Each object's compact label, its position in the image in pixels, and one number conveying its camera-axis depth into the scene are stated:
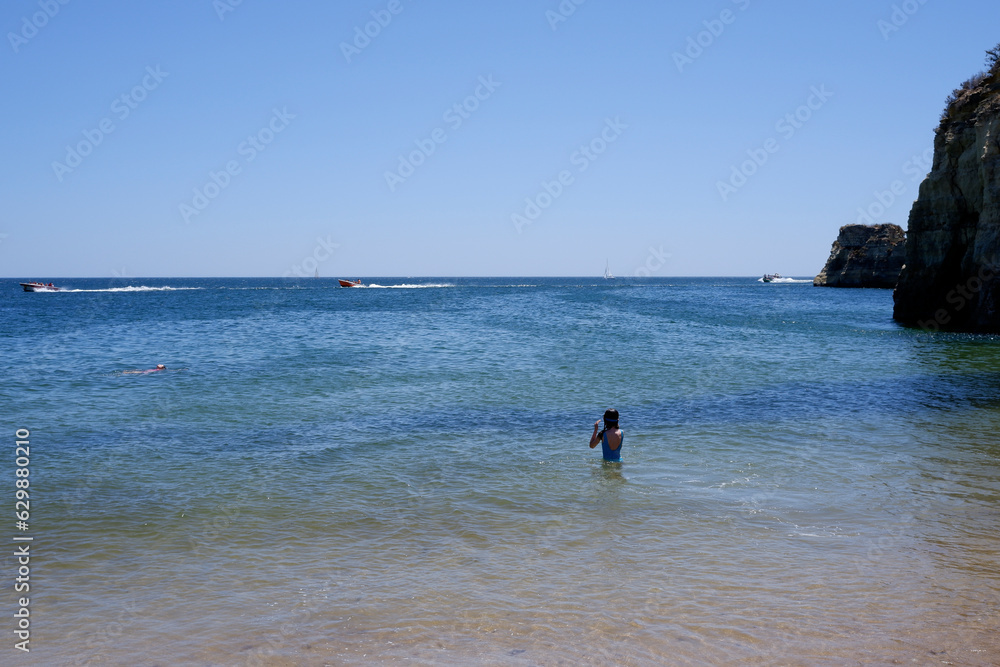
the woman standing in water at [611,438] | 11.47
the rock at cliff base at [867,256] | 101.56
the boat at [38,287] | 114.53
